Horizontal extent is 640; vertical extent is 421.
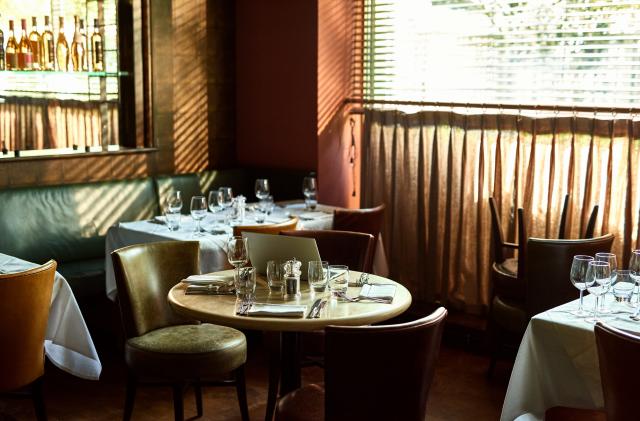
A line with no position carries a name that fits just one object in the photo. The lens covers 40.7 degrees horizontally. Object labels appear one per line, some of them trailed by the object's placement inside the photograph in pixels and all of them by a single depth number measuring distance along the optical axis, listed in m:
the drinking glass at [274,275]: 3.27
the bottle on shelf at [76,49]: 5.81
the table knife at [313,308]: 3.06
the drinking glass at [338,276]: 3.48
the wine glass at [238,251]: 3.50
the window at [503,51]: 4.84
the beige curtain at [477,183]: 4.89
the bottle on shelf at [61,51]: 5.72
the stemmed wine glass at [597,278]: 3.05
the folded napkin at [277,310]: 3.06
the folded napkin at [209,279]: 3.52
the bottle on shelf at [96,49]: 5.95
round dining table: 3.01
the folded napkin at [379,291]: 3.33
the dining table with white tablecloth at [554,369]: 2.88
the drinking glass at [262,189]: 5.43
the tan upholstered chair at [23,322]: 3.34
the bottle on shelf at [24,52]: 5.50
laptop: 3.44
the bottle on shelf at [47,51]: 5.64
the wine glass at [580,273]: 3.07
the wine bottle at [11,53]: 5.46
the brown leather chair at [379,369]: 2.58
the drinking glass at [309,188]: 5.54
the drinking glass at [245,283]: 3.28
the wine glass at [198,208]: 4.80
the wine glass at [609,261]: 3.10
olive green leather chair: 3.56
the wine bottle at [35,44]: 5.58
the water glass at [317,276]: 3.27
